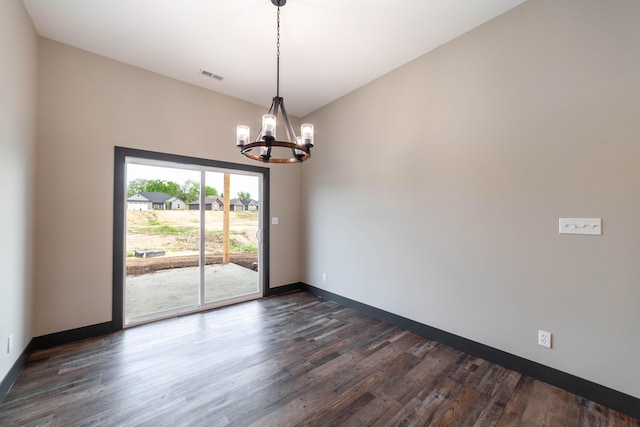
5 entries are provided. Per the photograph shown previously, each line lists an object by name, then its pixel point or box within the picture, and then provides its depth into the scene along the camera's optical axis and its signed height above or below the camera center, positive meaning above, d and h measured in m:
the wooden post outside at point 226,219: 3.97 -0.05
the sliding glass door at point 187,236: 3.27 -0.29
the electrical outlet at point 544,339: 2.11 -1.03
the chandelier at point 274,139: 1.96 +0.67
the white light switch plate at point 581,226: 1.91 -0.07
